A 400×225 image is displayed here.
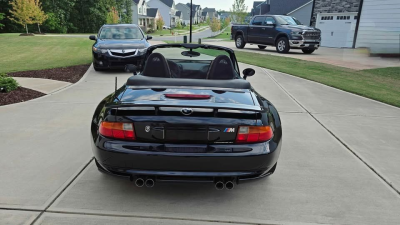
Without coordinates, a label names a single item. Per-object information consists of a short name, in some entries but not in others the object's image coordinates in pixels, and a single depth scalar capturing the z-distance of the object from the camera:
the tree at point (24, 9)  33.84
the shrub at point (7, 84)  7.02
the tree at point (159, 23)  62.22
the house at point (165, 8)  82.12
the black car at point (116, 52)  10.30
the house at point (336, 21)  21.08
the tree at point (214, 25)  49.67
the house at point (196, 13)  109.62
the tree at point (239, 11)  47.43
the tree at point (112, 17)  44.88
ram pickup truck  17.38
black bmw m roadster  2.69
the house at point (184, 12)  106.06
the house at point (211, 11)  141.20
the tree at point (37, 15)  34.69
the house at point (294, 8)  30.59
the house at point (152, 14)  63.21
